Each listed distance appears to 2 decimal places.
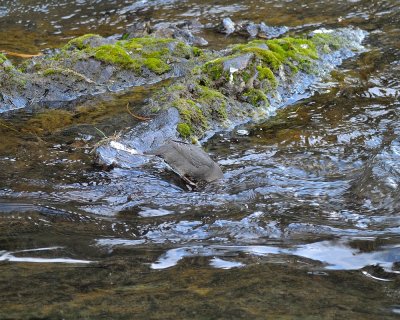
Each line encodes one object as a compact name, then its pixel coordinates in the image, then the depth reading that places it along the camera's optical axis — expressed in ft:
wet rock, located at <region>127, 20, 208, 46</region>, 67.67
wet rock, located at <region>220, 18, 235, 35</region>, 72.04
